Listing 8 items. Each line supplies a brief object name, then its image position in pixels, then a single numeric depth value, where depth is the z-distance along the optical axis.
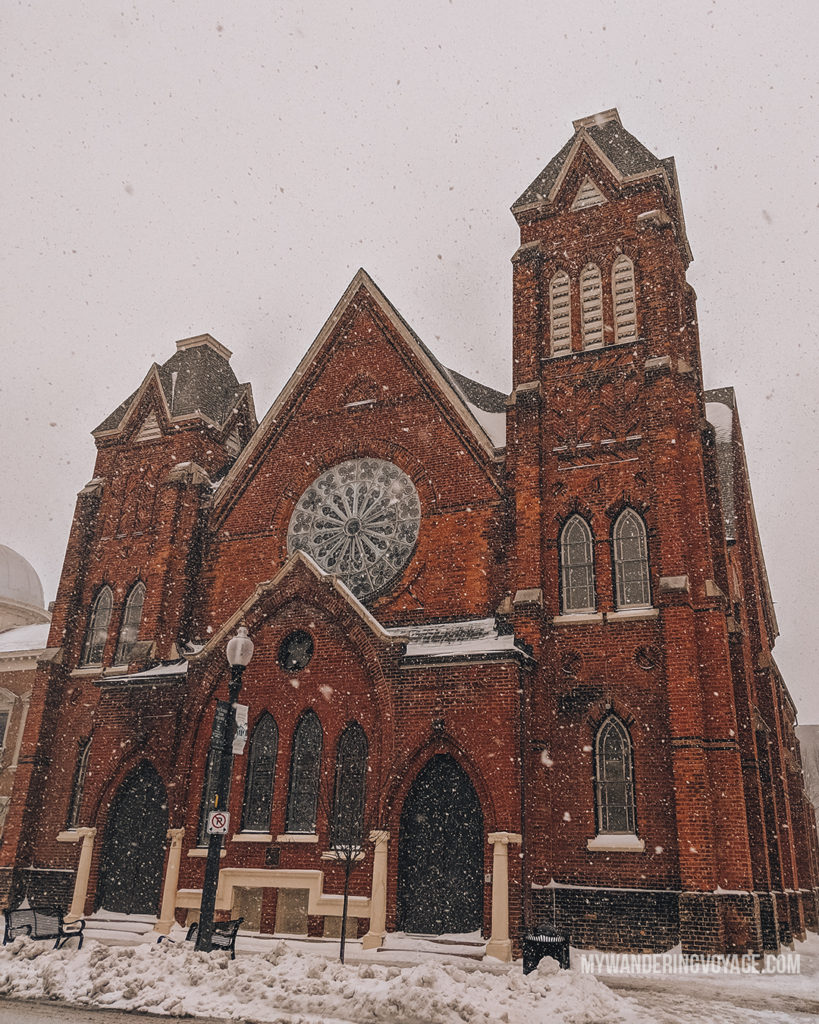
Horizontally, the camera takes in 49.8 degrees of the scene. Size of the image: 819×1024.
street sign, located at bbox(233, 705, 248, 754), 12.87
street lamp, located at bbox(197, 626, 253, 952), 11.64
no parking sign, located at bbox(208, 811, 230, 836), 12.00
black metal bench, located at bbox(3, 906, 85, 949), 12.18
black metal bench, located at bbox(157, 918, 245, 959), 12.20
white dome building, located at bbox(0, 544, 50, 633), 50.09
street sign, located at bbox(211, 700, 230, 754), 12.54
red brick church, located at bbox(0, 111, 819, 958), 15.60
